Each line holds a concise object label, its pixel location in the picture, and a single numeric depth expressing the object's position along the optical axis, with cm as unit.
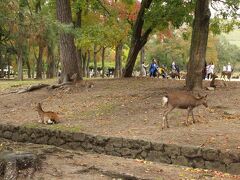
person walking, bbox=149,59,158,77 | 3547
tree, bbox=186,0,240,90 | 1722
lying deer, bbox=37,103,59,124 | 1418
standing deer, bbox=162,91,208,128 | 1264
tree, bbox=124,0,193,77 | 2203
